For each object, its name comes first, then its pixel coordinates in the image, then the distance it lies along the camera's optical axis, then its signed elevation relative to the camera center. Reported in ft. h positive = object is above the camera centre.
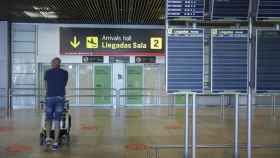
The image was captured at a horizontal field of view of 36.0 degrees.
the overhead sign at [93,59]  64.23 +2.56
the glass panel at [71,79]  64.41 -0.45
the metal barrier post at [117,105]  49.32 -3.29
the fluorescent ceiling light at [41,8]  51.96 +8.19
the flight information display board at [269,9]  20.06 +3.20
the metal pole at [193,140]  20.44 -3.02
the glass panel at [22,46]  63.46 +4.38
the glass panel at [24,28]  63.21 +7.03
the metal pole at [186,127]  20.45 -2.43
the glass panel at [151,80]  65.36 -0.52
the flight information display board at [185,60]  20.39 +0.81
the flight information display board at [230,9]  20.40 +3.24
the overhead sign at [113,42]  63.67 +5.18
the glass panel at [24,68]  63.62 +1.14
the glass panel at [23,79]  63.31 -0.49
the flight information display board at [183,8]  19.98 +3.20
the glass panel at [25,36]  63.41 +5.84
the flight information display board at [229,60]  20.83 +0.84
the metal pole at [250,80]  20.30 -0.13
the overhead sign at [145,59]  64.83 +2.64
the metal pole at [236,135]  21.76 -2.96
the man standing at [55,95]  26.63 -1.19
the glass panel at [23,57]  63.67 +2.68
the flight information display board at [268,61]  21.01 +0.82
